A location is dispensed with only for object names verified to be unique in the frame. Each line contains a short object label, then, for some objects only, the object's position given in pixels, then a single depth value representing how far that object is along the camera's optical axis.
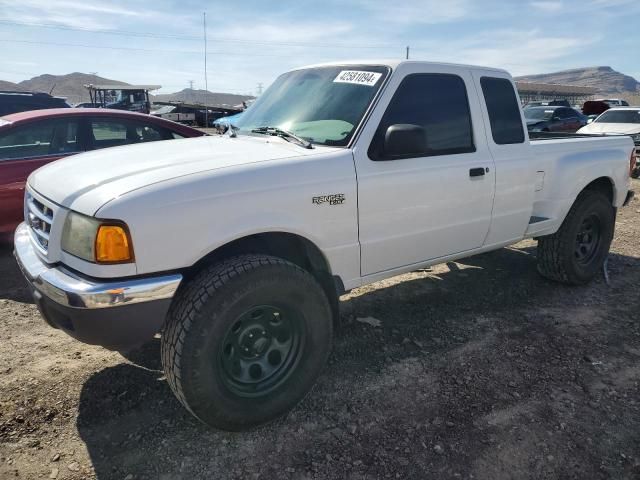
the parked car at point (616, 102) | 29.06
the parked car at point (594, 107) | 23.28
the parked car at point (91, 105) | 25.38
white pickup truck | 2.29
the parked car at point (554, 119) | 15.69
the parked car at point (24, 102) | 8.20
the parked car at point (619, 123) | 13.18
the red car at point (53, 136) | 5.14
